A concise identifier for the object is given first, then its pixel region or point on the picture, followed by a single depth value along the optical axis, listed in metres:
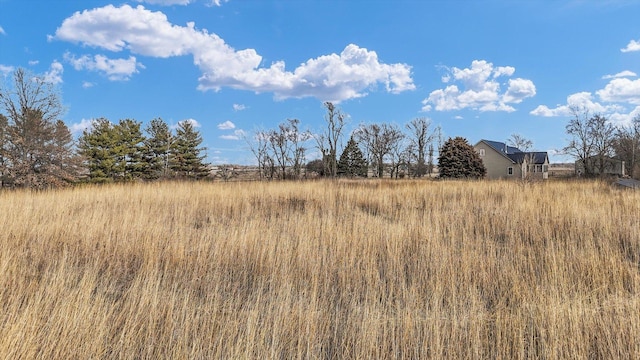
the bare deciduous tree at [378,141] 47.09
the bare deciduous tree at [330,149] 36.19
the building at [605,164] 35.69
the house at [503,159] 41.44
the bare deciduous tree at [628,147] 34.06
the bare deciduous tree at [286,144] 38.88
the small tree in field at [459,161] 34.41
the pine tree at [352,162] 45.22
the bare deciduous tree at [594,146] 35.62
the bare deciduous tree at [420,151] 46.66
